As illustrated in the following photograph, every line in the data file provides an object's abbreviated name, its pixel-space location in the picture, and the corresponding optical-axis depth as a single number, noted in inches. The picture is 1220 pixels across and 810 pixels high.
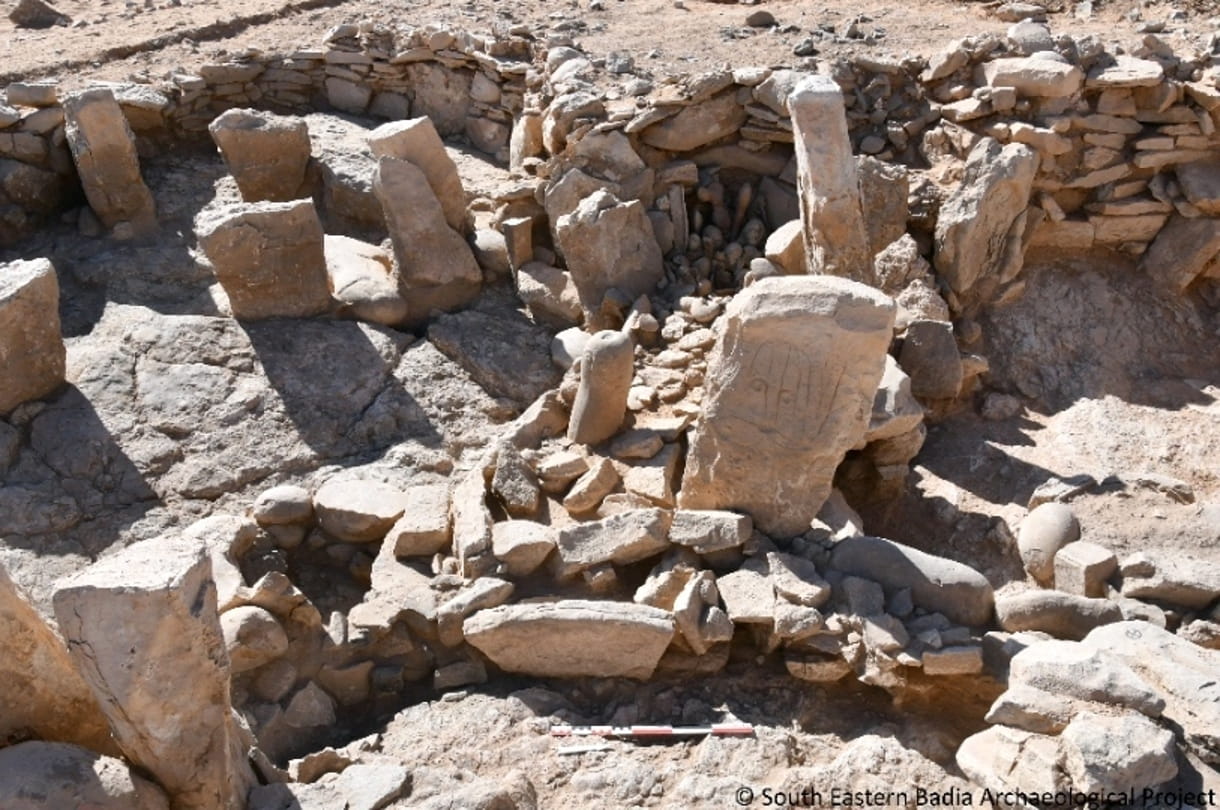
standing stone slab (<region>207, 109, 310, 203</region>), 315.0
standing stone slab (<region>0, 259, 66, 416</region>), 248.4
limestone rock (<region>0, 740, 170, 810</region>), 135.3
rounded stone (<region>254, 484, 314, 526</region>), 230.2
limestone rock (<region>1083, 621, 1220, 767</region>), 155.7
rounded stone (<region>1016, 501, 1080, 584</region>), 216.8
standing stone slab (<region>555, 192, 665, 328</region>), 276.8
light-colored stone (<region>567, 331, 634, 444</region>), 225.6
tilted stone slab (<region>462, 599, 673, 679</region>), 184.9
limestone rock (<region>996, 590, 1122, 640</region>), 187.6
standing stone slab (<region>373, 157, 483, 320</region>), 284.8
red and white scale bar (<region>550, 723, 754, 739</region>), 177.8
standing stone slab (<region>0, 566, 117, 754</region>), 144.6
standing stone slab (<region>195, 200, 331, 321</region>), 267.9
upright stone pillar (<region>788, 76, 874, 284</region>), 249.9
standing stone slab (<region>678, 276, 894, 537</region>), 184.5
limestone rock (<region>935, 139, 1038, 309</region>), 277.6
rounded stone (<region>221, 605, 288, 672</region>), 191.8
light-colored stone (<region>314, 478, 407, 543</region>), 228.4
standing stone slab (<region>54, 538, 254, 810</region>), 139.9
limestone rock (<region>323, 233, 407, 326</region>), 284.5
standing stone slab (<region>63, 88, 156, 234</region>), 307.7
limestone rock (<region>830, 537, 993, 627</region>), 189.2
